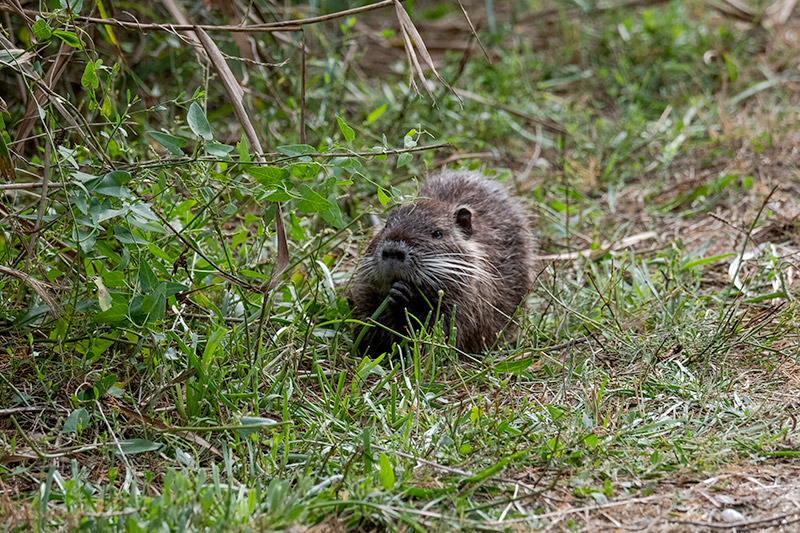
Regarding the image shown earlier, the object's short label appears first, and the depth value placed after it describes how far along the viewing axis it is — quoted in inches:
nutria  279.6
